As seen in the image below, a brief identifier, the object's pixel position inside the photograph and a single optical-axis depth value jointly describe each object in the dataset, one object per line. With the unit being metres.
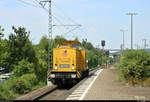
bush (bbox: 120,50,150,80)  17.89
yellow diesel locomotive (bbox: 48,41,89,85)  19.89
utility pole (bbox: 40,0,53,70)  21.61
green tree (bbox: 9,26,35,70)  30.75
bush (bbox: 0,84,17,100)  15.28
